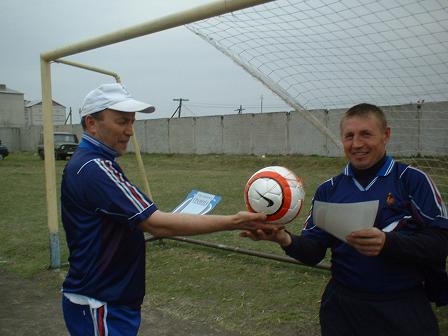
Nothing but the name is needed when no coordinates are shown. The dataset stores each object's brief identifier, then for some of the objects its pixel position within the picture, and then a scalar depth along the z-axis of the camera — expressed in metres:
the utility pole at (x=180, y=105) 43.03
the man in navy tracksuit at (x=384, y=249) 2.20
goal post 4.76
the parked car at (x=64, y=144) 27.97
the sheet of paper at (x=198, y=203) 4.27
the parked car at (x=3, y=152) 29.45
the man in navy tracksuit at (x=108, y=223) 2.32
